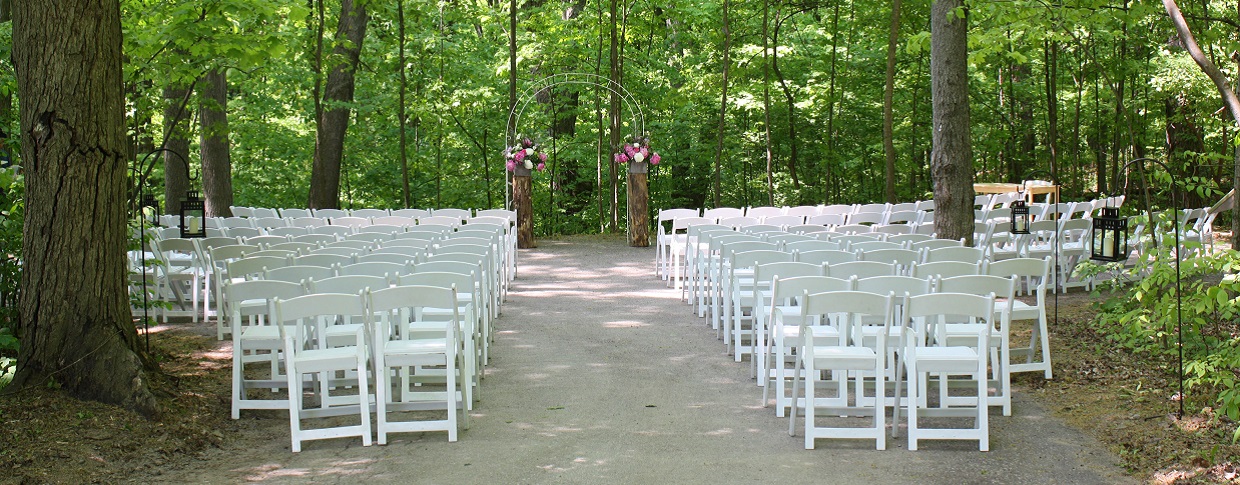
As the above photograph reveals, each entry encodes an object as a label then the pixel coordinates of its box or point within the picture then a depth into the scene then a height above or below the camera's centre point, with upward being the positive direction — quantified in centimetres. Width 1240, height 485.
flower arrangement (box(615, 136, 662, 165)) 1642 +68
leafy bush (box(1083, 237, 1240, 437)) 520 -84
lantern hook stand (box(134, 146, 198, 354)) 783 -12
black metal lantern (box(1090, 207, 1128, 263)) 711 -34
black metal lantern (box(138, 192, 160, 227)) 1066 +0
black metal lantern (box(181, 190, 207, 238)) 958 -9
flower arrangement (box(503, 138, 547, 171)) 1655 +67
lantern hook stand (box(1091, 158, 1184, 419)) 585 -66
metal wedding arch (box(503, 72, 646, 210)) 2100 +234
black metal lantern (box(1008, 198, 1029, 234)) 980 -29
